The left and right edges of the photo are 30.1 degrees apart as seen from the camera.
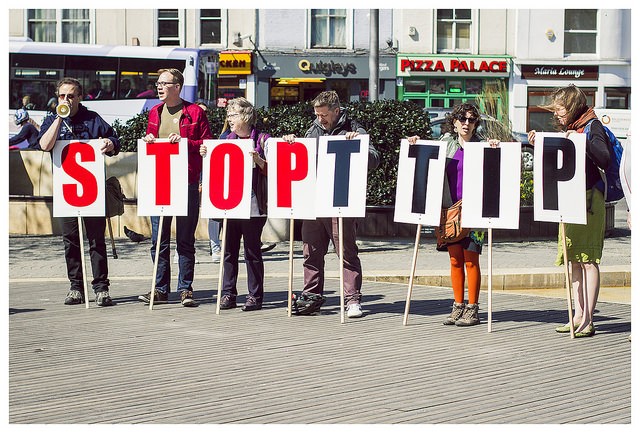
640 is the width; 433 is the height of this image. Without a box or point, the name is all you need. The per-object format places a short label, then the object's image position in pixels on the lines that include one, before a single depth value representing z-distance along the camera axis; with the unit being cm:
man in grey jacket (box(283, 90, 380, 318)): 977
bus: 3186
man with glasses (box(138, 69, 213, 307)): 1036
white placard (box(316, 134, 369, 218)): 966
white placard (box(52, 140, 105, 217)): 1045
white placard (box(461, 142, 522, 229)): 925
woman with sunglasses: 934
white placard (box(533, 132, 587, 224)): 886
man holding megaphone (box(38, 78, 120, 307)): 1038
